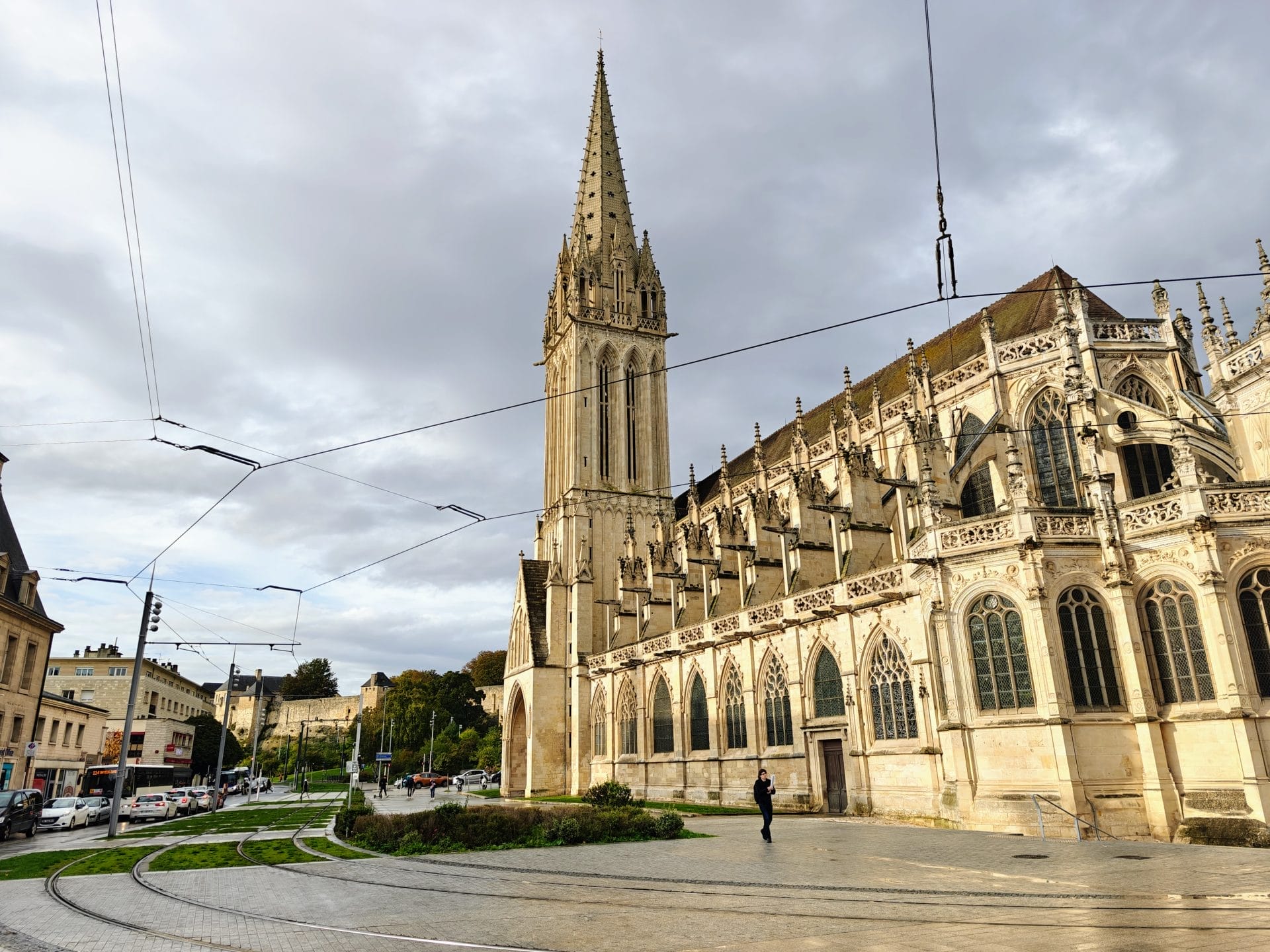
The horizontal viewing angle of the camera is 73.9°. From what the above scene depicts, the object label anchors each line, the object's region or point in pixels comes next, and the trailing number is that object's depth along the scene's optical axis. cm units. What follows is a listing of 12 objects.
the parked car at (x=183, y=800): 3638
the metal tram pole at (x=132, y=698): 2297
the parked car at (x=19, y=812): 2391
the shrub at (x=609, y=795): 2278
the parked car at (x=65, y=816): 2955
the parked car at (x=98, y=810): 3200
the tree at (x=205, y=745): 7312
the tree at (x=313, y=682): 13375
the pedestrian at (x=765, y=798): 1636
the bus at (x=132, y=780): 4431
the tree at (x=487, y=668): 10556
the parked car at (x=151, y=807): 3259
